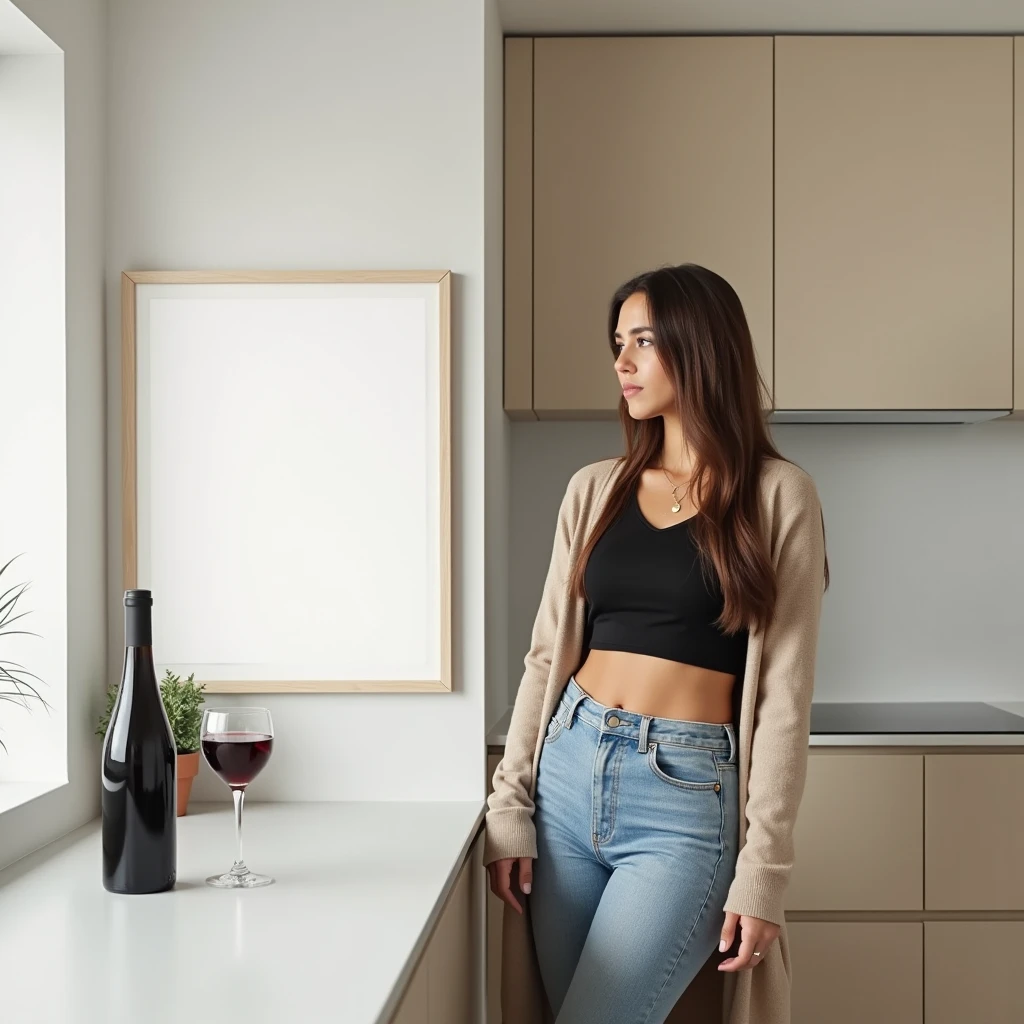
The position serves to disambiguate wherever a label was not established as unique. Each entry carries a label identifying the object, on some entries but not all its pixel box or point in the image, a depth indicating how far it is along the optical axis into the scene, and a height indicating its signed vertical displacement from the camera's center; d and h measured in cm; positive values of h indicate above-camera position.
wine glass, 145 -30
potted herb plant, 201 -39
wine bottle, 146 -36
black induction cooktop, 242 -50
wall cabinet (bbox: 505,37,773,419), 271 +74
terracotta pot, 201 -48
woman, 159 -30
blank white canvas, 212 +4
